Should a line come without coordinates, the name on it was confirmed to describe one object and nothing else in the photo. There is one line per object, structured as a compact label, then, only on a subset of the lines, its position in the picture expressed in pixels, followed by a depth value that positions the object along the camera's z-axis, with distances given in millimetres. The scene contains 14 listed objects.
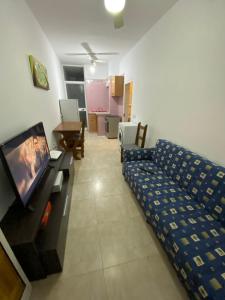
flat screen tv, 1046
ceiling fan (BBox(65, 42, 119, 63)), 3541
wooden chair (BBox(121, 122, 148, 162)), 2917
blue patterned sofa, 902
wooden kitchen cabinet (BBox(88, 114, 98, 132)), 5728
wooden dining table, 3049
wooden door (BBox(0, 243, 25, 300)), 836
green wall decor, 1972
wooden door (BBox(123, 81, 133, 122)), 4441
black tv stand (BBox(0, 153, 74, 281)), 992
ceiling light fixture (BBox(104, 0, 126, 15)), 1127
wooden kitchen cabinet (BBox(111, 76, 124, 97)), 4535
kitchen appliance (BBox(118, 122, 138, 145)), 3414
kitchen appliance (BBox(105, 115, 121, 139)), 4875
